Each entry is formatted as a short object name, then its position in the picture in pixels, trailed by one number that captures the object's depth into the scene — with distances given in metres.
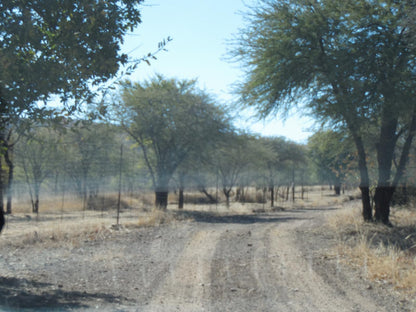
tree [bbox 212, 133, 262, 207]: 24.36
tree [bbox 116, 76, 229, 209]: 21.80
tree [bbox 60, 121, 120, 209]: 24.83
